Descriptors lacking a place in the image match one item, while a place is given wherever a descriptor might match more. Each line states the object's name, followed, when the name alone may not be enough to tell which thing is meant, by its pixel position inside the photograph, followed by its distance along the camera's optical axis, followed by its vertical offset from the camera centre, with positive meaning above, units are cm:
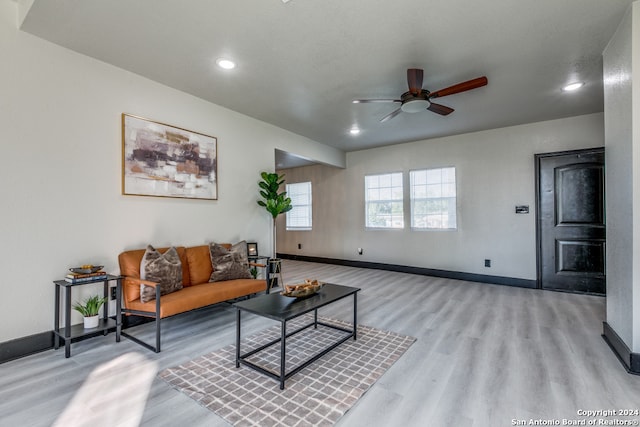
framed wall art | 321 +69
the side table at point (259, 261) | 384 -64
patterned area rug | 178 -120
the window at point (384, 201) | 633 +34
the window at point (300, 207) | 791 +27
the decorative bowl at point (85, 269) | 265 -47
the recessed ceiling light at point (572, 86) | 353 +157
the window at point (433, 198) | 573 +34
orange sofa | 270 -78
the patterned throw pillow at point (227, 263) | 357 -58
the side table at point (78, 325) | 246 -98
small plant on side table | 269 -87
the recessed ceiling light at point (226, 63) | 296 +160
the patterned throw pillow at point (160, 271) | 277 -55
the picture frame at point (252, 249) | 449 -50
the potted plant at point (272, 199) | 464 +29
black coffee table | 210 -73
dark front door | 445 -11
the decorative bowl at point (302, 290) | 257 -66
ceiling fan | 284 +127
